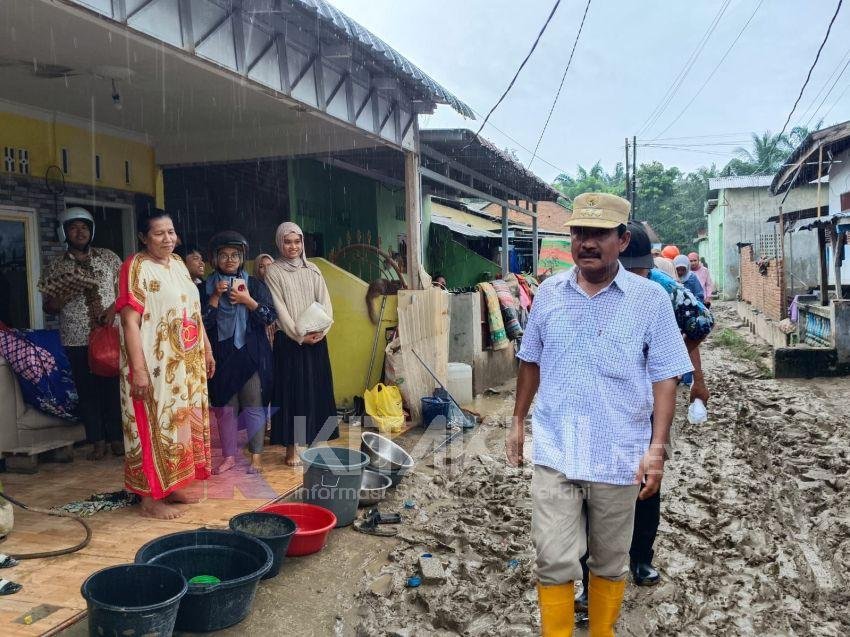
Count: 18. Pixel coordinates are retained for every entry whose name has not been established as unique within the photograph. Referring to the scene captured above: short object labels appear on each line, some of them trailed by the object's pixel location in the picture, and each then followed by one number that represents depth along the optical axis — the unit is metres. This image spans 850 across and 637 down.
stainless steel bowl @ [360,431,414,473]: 5.12
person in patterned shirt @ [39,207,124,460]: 5.15
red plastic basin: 3.97
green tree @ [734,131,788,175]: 41.16
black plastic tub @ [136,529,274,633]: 3.08
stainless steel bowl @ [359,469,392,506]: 4.94
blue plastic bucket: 7.12
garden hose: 3.63
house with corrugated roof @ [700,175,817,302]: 27.61
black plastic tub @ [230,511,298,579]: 3.70
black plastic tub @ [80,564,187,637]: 2.66
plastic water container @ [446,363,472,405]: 8.07
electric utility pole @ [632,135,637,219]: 33.50
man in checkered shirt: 2.67
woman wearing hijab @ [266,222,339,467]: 5.36
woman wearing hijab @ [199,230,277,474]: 4.99
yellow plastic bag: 6.80
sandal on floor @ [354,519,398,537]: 4.43
